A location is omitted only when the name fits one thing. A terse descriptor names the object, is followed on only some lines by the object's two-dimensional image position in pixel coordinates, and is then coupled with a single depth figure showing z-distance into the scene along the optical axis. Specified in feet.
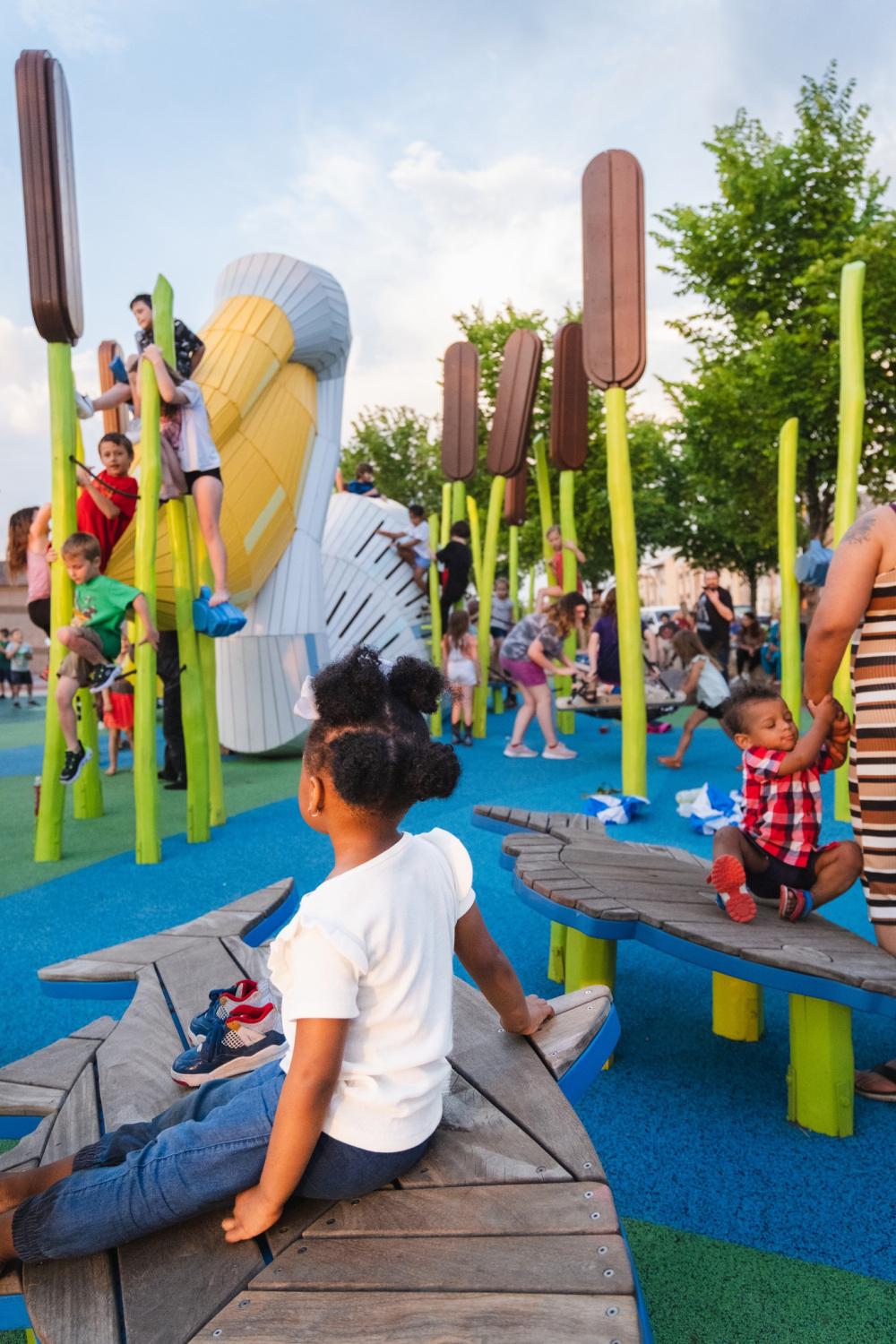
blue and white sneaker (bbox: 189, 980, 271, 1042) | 6.45
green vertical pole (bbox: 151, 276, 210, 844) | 19.83
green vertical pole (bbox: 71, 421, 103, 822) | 21.72
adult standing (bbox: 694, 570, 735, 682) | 40.14
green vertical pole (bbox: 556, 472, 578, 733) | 35.29
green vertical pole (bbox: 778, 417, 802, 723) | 23.61
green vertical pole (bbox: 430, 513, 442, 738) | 35.60
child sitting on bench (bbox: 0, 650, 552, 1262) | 4.47
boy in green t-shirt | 17.81
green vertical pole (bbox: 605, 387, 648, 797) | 20.10
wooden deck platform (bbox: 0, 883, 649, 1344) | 3.86
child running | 27.63
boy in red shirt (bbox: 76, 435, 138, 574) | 20.17
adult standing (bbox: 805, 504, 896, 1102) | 8.61
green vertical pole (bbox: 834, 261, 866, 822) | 20.08
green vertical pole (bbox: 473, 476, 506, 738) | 34.50
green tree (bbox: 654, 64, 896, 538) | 55.21
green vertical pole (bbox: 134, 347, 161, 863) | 17.94
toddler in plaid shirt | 9.59
